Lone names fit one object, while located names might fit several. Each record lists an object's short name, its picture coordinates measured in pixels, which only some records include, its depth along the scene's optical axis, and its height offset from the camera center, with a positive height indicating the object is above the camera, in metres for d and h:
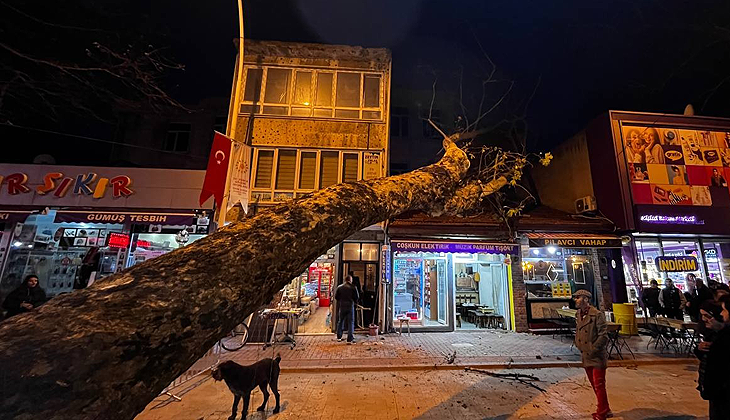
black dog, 4.70 -1.74
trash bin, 10.45 -1.31
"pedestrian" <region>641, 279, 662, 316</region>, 10.52 -0.63
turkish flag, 6.52 +2.13
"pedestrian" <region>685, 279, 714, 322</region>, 8.30 -0.45
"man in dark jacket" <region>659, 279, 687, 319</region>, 10.27 -0.69
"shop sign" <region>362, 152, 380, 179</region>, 11.62 +4.11
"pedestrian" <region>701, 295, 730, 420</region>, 3.61 -1.12
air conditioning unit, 12.71 +3.20
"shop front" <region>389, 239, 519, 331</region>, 12.03 -0.63
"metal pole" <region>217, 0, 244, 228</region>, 6.66 +3.08
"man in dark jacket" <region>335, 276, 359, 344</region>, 10.30 -1.16
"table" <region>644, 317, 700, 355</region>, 8.14 -1.51
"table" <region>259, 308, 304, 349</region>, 9.45 -1.55
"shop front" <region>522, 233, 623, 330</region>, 11.09 +0.33
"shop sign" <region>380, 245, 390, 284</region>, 11.70 +0.36
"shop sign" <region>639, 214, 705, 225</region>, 11.41 +2.34
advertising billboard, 11.90 +4.68
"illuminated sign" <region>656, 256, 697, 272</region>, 11.93 +0.71
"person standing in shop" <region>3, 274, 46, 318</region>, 7.04 -0.88
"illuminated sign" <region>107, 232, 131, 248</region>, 10.50 +0.82
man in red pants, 5.00 -1.12
